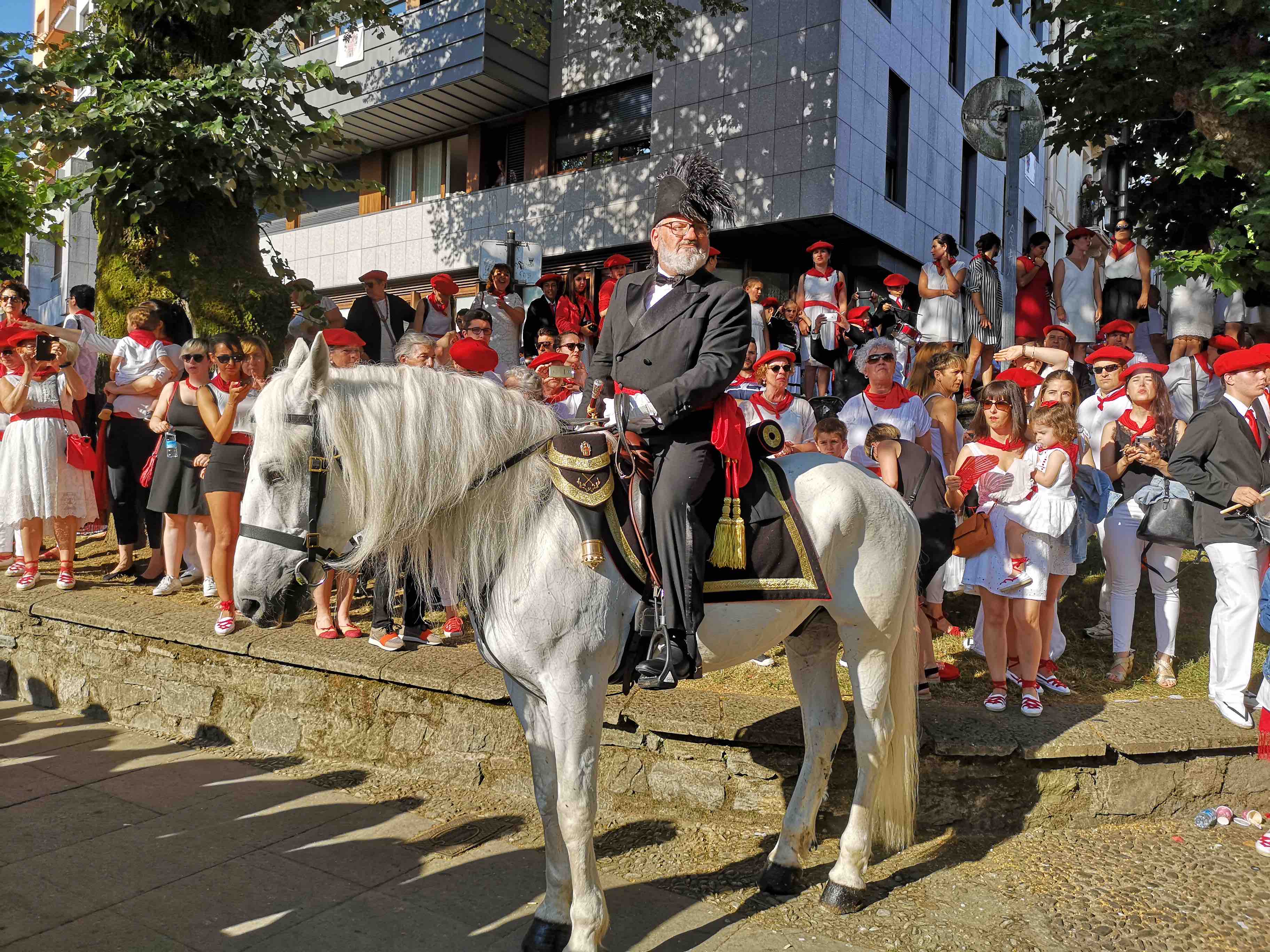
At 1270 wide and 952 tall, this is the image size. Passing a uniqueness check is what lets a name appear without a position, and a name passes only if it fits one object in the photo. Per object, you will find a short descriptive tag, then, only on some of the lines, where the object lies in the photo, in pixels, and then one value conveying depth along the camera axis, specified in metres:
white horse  3.04
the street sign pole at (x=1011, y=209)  7.43
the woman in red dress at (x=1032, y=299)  10.72
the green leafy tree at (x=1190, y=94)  8.47
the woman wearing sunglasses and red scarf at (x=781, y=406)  6.36
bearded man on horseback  3.35
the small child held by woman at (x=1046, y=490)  5.32
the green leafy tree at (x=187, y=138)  7.51
